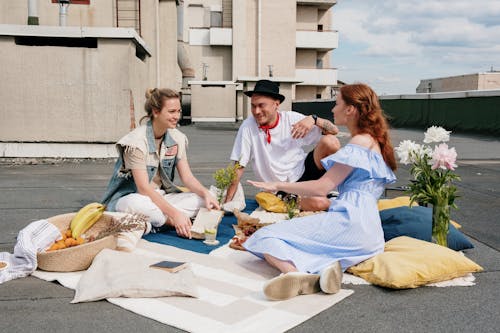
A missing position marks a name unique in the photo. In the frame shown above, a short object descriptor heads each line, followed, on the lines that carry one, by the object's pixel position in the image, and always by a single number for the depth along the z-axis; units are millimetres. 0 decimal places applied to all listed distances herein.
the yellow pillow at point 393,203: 5859
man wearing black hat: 5898
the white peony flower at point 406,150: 4457
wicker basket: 3938
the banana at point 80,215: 4438
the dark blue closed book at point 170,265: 3787
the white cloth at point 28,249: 3908
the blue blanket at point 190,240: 4730
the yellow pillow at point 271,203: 6164
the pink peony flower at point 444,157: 4160
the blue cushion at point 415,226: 4668
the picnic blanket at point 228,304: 3121
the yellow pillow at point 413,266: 3781
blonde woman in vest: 4938
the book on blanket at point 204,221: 4992
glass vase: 4346
